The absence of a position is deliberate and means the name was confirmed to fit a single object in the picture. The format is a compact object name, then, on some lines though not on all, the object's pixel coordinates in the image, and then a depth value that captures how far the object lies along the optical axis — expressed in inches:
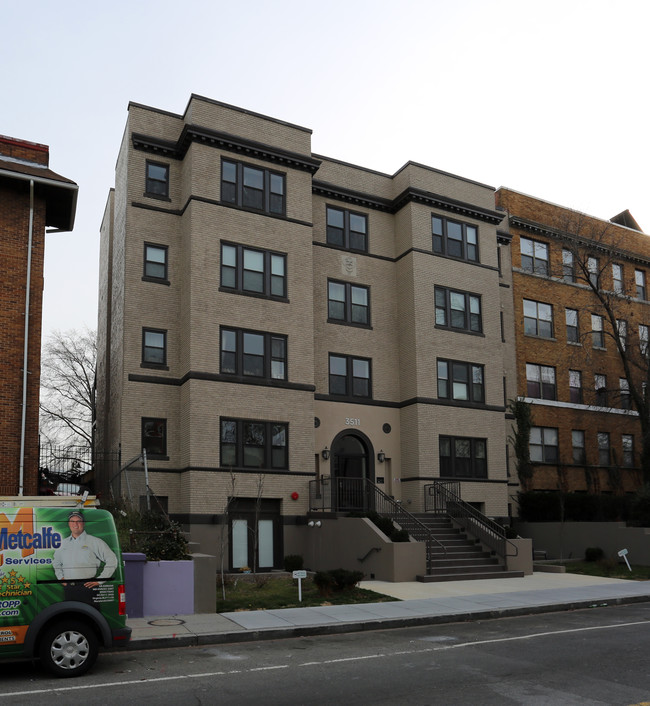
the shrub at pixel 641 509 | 1124.5
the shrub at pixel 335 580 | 689.6
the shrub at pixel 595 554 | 1085.8
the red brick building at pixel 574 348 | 1338.6
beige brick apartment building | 954.1
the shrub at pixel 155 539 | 613.9
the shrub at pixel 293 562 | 845.8
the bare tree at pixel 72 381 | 1919.3
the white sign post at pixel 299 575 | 641.0
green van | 391.9
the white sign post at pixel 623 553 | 932.2
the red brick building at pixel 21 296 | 794.2
